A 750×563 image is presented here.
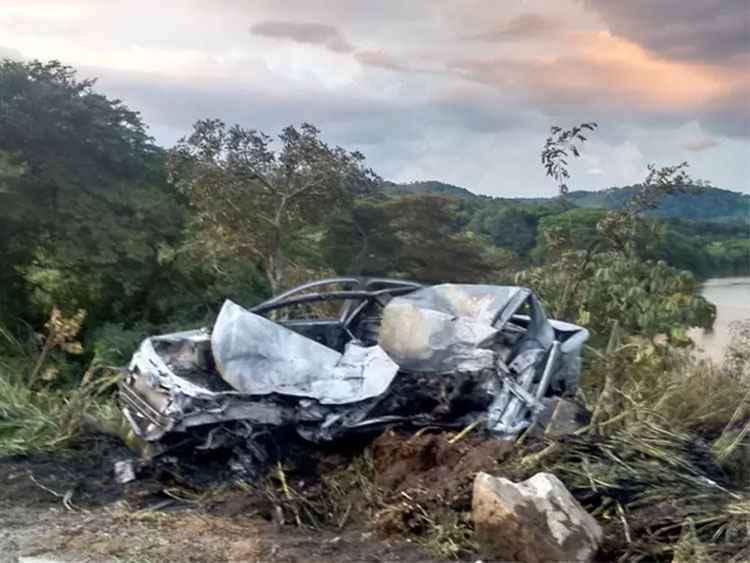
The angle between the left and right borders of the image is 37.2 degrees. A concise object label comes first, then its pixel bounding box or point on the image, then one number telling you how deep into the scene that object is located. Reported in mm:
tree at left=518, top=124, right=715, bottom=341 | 13656
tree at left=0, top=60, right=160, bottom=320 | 16797
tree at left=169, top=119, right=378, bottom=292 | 15609
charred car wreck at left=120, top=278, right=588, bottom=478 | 8516
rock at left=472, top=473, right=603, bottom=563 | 6770
